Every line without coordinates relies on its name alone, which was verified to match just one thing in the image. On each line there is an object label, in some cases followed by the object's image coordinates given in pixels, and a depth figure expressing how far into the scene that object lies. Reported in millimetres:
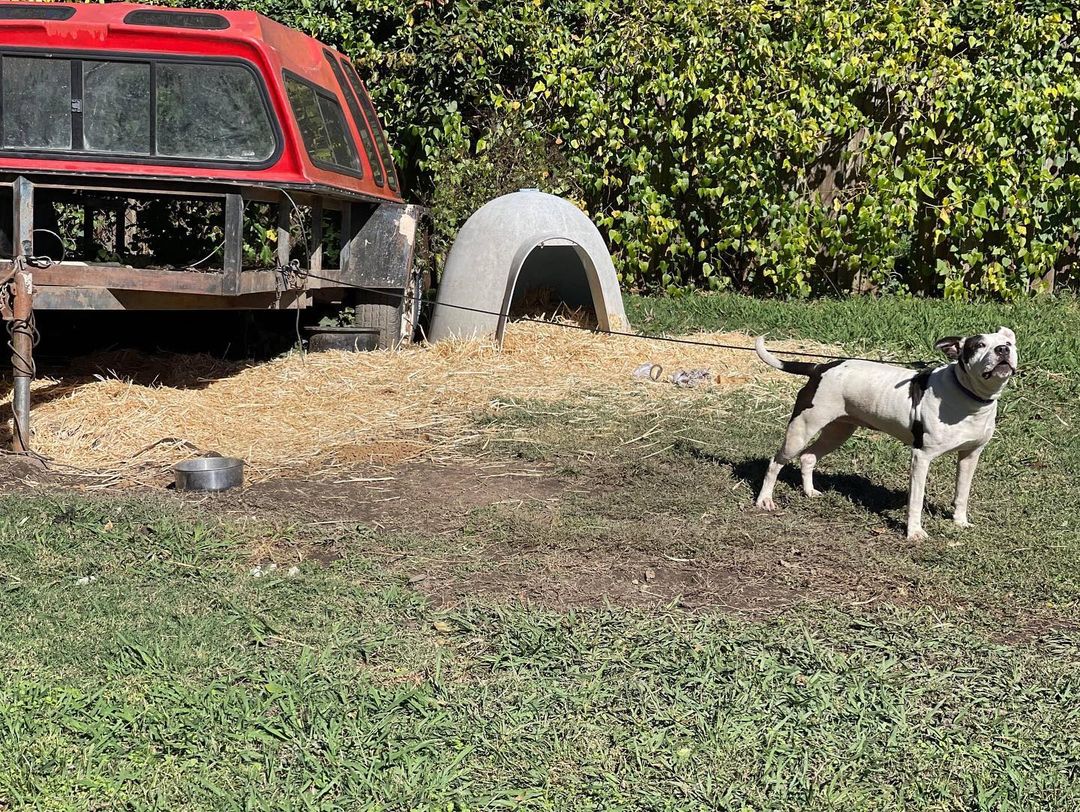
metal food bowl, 5680
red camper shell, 6590
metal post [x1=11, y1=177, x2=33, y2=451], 5949
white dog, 4840
